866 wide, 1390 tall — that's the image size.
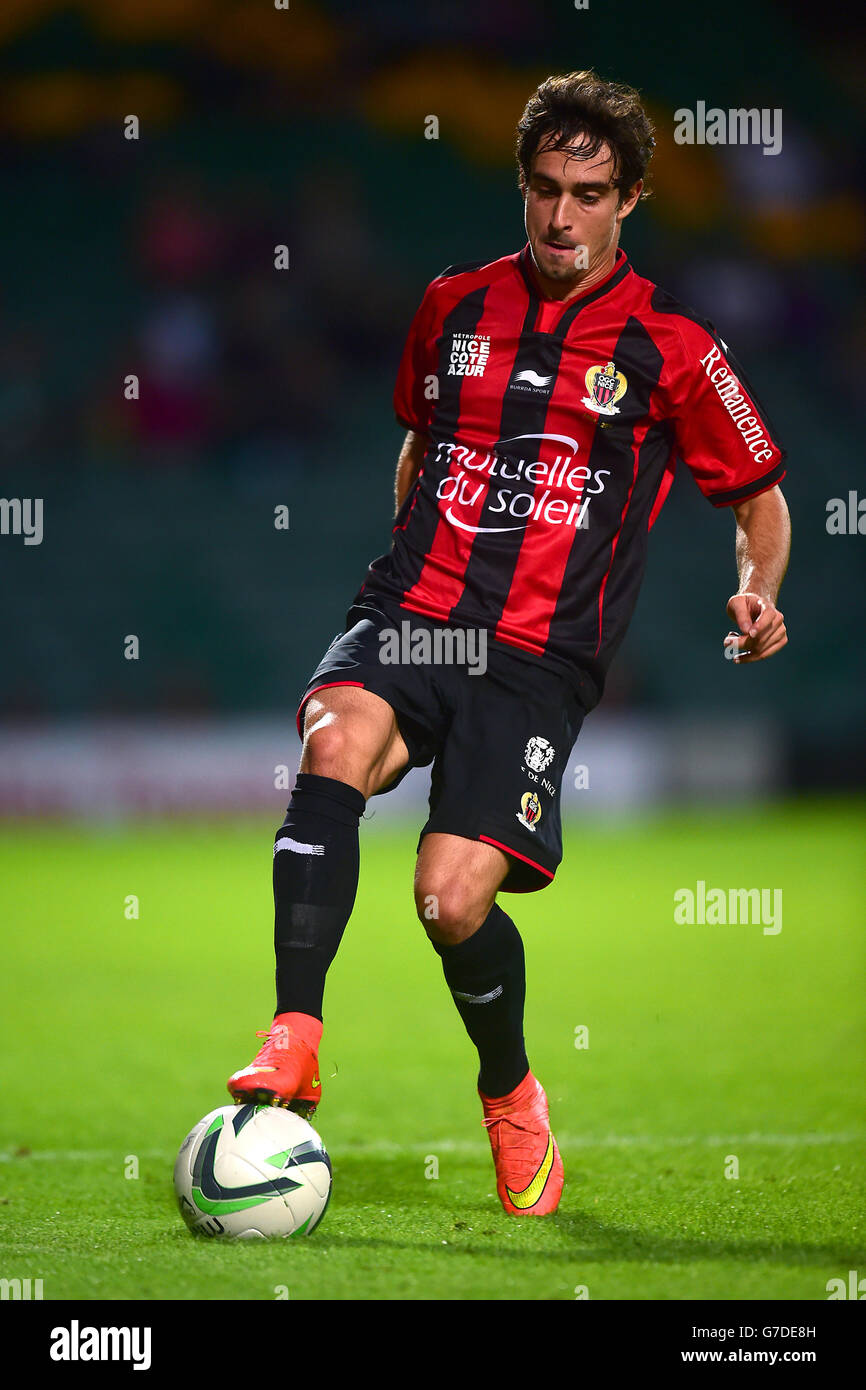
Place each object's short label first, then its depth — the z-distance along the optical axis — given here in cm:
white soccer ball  562
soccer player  635
